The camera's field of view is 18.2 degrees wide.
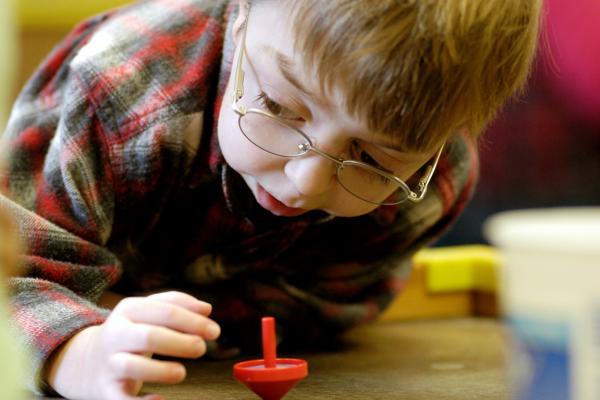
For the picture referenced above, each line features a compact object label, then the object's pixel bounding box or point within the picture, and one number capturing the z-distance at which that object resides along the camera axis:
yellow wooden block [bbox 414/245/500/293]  1.15
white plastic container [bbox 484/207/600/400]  0.66
